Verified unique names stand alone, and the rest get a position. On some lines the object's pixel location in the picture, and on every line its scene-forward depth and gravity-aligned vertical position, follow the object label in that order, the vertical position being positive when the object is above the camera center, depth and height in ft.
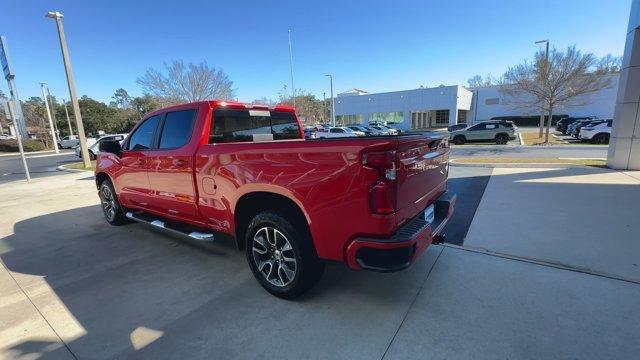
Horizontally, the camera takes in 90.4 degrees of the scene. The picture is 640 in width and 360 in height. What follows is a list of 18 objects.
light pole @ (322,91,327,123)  278.46 +5.91
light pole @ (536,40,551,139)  67.87 +10.09
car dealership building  143.84 +2.82
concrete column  28.50 -0.41
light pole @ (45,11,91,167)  44.55 +7.58
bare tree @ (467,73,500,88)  281.78 +26.75
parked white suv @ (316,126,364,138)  87.21 -4.01
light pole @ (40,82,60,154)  115.85 -0.12
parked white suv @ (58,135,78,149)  131.23 -5.61
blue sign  36.55 +8.57
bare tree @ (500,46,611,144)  67.62 +6.29
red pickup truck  7.91 -2.12
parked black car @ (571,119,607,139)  69.69 -4.77
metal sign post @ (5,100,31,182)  34.04 +1.97
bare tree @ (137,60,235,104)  90.68 +10.04
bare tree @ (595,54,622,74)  97.50 +12.82
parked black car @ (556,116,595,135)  103.51 -5.49
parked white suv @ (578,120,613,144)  66.23 -5.58
